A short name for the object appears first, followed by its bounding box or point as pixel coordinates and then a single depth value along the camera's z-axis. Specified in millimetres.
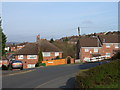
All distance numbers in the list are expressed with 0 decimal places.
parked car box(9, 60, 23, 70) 30828
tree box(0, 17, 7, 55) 51738
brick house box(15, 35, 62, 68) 50906
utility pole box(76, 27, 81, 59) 65425
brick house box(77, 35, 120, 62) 60531
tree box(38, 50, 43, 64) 48666
